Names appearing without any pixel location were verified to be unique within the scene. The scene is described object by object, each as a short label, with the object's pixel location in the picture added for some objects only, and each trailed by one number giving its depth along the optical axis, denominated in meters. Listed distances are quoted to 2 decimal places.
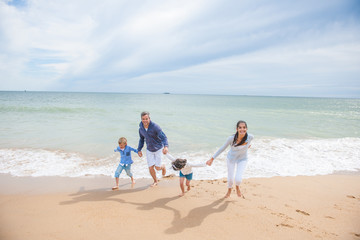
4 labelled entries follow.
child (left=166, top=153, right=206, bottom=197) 4.42
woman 4.28
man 5.07
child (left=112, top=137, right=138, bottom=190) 5.40
